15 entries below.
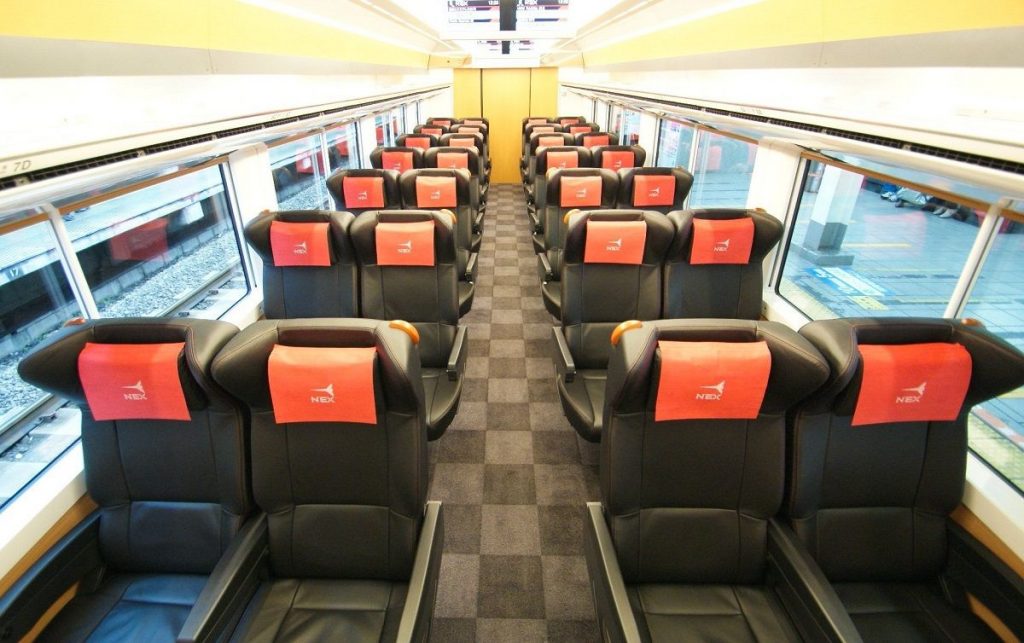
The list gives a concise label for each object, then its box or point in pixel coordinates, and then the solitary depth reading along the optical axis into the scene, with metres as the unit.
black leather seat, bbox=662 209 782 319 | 2.57
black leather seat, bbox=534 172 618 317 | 3.83
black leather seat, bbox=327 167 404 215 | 3.87
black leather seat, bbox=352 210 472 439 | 2.56
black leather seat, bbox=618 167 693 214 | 3.86
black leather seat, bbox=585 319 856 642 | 1.35
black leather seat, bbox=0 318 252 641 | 1.35
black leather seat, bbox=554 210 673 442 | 2.55
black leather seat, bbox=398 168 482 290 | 3.82
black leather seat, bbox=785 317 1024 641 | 1.33
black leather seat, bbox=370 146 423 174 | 5.10
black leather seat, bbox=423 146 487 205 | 5.00
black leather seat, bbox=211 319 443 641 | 1.36
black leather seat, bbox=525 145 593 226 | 5.16
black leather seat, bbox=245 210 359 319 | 2.54
